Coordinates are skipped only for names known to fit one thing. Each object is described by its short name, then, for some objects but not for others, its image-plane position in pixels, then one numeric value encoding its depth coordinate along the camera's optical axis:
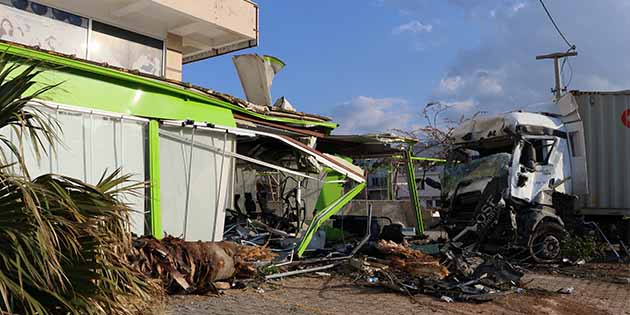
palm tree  3.31
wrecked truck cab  10.59
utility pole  23.25
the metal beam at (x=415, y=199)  12.52
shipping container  11.98
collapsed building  7.51
